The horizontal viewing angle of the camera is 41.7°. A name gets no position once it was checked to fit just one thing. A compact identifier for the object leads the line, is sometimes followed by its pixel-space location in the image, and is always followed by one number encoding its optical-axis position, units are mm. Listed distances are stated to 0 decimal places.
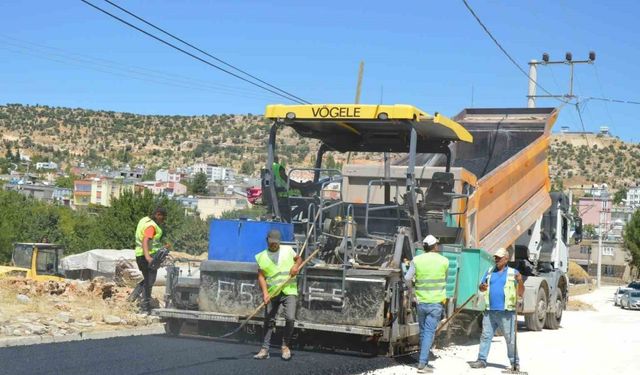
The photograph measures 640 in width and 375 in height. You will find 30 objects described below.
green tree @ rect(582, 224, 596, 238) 86312
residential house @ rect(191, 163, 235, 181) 103600
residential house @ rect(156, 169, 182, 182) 110625
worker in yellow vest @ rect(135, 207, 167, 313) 10359
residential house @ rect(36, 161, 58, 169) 122000
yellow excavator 20578
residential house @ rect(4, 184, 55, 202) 102906
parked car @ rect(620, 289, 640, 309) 31047
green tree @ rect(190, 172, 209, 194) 85850
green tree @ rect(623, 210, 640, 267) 53250
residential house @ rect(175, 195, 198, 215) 96756
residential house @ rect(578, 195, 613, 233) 58838
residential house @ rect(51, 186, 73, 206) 109375
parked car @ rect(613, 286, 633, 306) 32619
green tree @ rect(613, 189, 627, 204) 99938
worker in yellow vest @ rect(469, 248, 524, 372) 8820
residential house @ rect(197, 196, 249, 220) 89175
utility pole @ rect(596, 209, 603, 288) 58453
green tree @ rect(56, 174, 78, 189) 115988
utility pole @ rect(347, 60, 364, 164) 16906
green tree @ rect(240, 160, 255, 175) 102312
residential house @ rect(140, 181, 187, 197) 99081
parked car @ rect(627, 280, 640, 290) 35475
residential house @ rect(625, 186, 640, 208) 99900
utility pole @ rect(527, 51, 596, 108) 26781
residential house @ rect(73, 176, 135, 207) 98612
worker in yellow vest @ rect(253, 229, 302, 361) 8055
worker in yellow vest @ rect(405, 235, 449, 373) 8289
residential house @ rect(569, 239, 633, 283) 86812
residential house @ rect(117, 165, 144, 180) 104688
